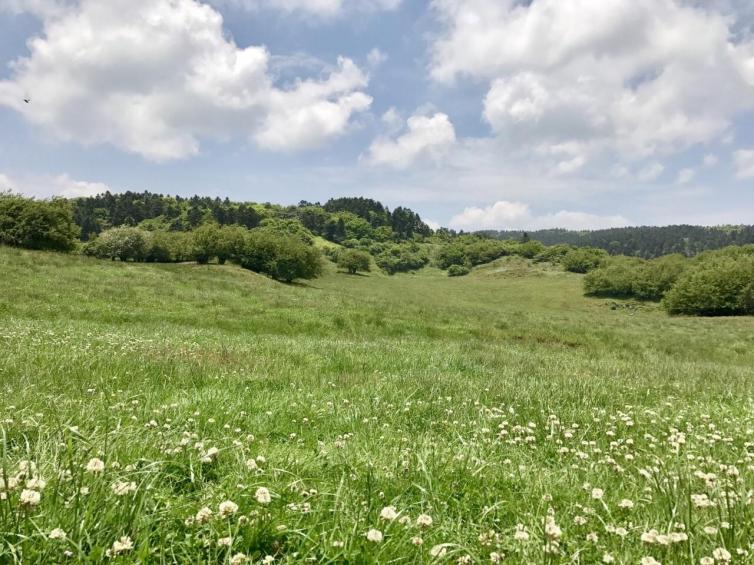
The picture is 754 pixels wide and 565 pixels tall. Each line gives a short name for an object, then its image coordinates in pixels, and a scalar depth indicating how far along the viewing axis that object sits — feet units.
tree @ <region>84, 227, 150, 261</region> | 299.58
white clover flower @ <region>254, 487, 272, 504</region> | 7.95
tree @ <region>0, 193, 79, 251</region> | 180.45
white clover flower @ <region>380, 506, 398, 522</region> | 8.13
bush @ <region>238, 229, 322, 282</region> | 296.30
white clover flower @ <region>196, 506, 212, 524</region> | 7.83
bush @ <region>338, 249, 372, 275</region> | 515.50
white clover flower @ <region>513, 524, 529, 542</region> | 7.85
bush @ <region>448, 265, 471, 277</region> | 617.21
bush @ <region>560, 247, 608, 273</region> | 524.93
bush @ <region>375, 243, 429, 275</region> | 620.49
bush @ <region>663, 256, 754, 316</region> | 260.62
